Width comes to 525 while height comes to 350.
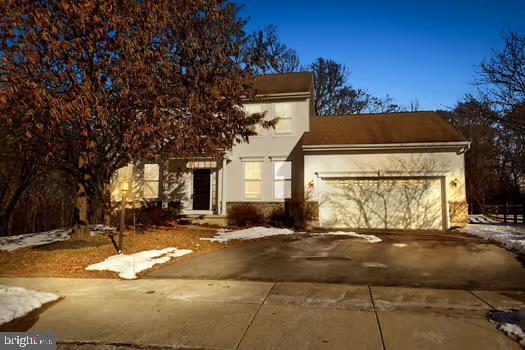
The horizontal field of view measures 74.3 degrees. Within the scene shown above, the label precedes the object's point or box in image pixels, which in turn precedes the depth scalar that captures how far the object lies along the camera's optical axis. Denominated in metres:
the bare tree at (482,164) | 28.02
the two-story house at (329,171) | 15.17
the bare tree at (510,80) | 12.25
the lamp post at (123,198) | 8.50
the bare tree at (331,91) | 31.30
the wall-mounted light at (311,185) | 15.85
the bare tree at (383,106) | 33.87
